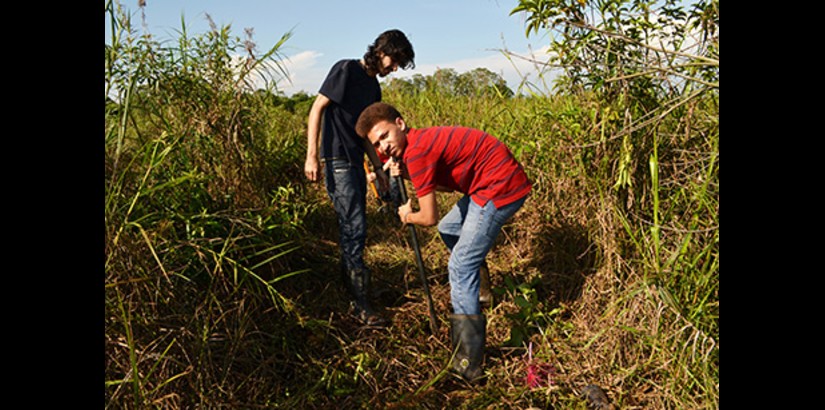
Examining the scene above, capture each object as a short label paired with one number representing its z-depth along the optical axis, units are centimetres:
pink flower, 244
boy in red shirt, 241
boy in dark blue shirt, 274
